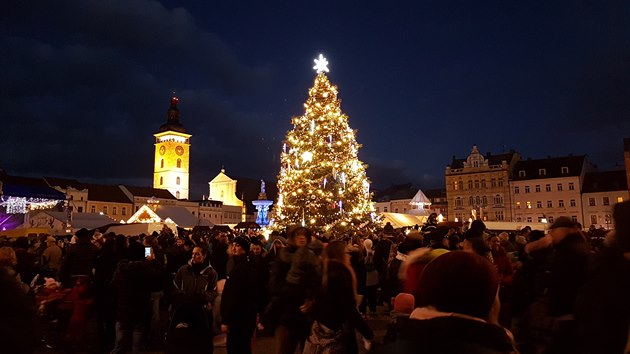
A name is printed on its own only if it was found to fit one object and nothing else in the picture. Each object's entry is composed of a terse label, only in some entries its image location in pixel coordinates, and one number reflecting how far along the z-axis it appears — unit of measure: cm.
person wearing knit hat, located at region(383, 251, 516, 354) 173
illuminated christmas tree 1980
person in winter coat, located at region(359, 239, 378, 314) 1131
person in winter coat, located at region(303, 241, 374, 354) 503
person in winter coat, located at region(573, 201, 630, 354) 247
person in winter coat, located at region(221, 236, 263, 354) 575
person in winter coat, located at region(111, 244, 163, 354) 670
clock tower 10250
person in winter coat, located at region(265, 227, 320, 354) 553
